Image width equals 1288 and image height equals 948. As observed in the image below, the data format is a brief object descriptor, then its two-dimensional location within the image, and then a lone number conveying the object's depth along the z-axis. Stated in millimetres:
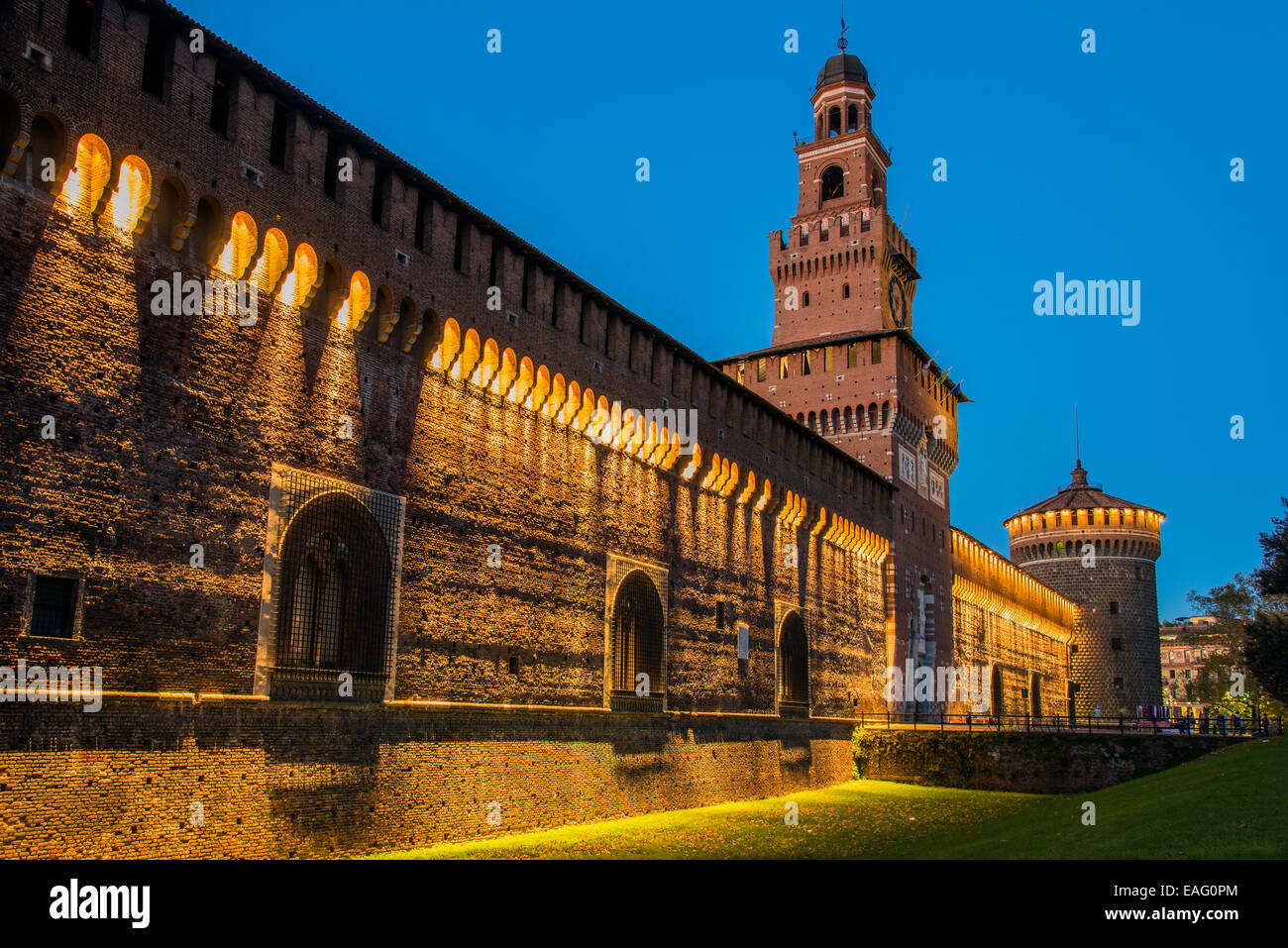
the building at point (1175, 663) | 114250
